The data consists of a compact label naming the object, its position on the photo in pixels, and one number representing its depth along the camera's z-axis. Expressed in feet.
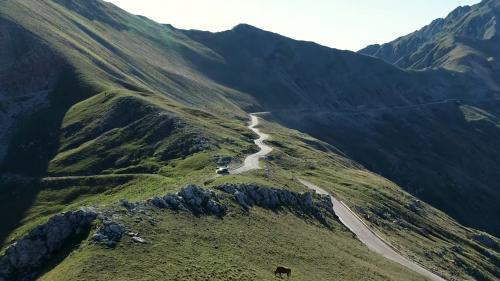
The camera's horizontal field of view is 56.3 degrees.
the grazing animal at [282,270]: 155.43
